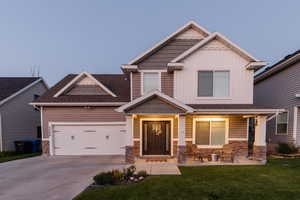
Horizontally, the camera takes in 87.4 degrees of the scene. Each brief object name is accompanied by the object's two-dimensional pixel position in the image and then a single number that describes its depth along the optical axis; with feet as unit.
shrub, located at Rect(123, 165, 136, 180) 18.48
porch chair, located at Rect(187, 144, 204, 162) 27.99
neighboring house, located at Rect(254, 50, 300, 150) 30.96
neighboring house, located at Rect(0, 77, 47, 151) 38.60
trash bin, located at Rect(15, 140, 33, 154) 37.58
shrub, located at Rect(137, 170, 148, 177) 19.05
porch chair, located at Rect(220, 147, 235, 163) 26.39
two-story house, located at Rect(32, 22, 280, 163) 25.62
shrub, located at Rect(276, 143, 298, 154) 29.01
